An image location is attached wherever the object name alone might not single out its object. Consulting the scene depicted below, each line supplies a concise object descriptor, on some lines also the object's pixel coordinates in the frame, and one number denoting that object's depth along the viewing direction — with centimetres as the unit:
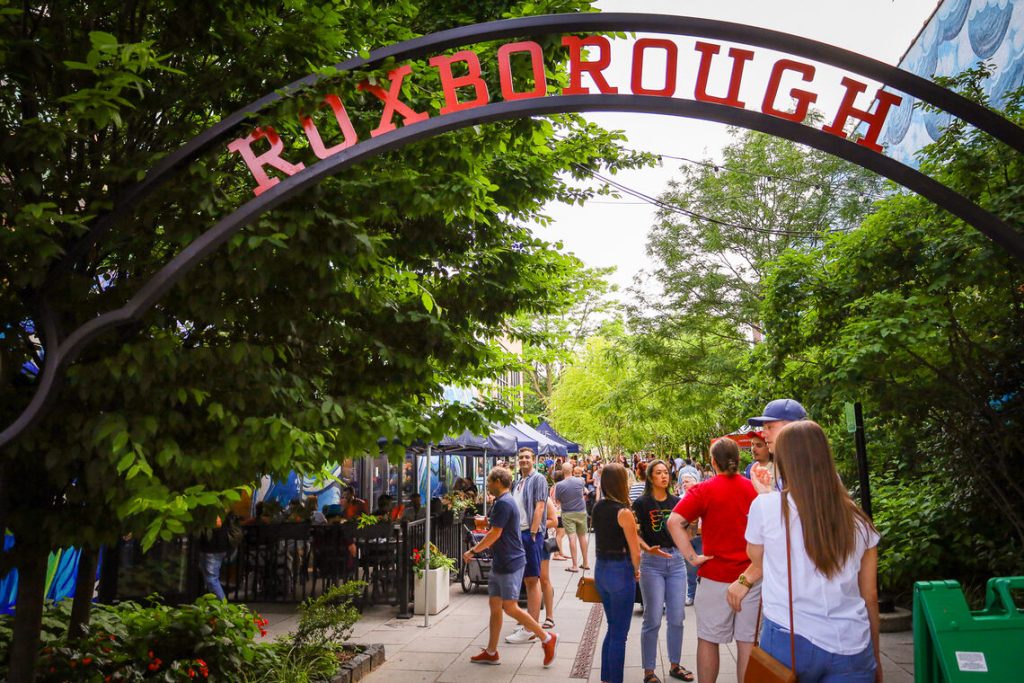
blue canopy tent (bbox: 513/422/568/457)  1778
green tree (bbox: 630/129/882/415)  2469
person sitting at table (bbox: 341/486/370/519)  1273
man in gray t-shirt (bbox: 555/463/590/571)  1309
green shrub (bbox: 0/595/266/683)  518
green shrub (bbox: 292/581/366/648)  647
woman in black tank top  571
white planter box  980
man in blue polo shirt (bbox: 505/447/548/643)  816
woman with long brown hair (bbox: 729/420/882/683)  292
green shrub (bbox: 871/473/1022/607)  866
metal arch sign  387
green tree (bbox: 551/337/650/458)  5028
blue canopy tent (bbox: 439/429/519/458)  1305
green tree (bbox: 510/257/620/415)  836
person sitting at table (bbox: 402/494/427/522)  1267
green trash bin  355
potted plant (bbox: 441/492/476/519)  1393
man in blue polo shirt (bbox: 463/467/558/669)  724
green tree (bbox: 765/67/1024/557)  704
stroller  1188
